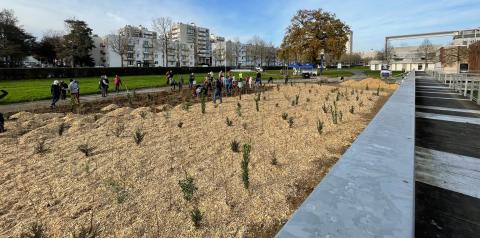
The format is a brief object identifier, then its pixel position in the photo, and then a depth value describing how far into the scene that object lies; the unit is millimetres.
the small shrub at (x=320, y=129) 8477
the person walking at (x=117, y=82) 22797
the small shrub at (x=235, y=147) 7016
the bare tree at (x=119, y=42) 77856
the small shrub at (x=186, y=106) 13539
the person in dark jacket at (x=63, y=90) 19325
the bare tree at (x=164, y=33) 81125
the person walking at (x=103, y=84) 20312
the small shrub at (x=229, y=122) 10117
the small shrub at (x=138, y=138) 7800
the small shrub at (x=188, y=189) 4473
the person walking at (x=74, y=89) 17094
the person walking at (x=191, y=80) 25775
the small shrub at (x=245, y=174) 4787
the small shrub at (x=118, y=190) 4586
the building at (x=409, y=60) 100400
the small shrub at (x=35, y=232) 3488
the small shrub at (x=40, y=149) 7328
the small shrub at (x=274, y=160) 6064
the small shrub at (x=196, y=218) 3776
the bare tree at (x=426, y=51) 101250
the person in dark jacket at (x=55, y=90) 16172
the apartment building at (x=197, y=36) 145325
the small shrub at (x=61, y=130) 9266
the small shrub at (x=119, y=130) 8807
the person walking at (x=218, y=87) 17016
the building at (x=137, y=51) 95812
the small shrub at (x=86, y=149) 7021
